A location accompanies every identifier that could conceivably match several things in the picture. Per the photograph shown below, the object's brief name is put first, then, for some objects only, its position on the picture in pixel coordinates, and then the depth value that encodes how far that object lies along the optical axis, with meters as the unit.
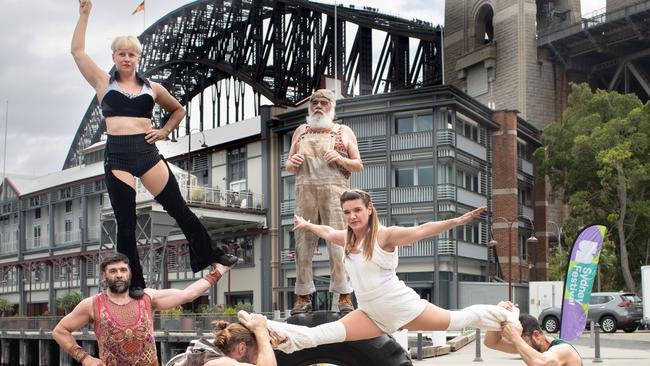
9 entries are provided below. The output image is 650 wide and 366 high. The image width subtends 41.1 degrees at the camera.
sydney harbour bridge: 56.50
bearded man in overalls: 8.73
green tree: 41.12
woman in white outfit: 6.54
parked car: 33.94
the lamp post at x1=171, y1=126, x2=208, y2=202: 40.53
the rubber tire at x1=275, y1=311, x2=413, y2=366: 7.11
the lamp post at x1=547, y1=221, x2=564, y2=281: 48.01
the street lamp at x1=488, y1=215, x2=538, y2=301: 43.06
